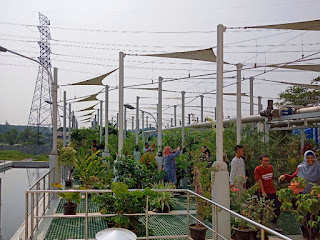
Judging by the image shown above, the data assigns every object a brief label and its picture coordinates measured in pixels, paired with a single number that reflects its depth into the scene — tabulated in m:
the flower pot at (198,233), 7.06
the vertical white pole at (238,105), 9.53
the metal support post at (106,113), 16.26
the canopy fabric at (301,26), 7.37
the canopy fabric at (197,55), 9.59
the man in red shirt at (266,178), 7.90
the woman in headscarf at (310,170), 7.44
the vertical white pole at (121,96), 9.73
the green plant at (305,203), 6.33
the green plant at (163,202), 9.48
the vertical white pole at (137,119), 22.62
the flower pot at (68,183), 15.22
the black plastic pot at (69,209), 9.31
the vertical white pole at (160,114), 13.01
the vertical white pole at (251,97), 14.35
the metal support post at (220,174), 6.91
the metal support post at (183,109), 15.80
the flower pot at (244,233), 6.80
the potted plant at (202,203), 7.08
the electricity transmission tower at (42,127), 41.00
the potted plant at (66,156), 13.12
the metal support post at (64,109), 20.95
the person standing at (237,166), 8.63
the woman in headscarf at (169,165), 12.03
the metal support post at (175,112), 30.88
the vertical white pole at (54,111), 12.70
